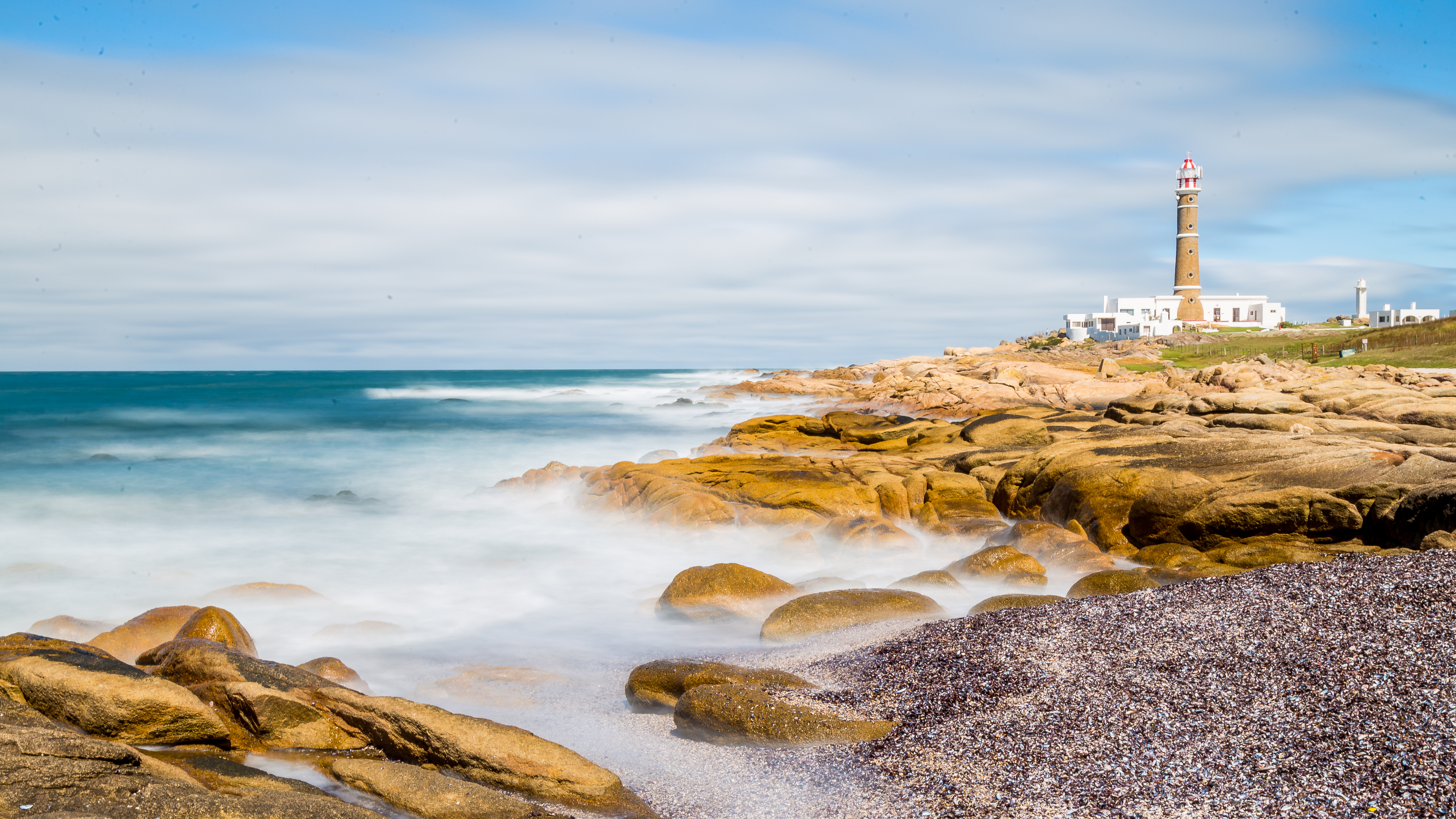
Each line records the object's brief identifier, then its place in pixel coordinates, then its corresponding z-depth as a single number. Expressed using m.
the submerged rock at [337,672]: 7.82
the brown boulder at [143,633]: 8.47
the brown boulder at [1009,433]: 18.27
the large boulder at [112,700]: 5.31
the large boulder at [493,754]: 5.39
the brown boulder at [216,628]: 8.09
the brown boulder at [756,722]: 6.03
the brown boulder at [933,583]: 10.23
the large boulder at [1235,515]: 9.69
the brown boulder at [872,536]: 13.05
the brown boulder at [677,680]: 6.96
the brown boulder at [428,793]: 4.92
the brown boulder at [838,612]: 8.70
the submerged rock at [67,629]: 9.75
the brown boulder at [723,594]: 9.95
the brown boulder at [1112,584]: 8.45
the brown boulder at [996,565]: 10.53
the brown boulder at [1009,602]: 8.35
